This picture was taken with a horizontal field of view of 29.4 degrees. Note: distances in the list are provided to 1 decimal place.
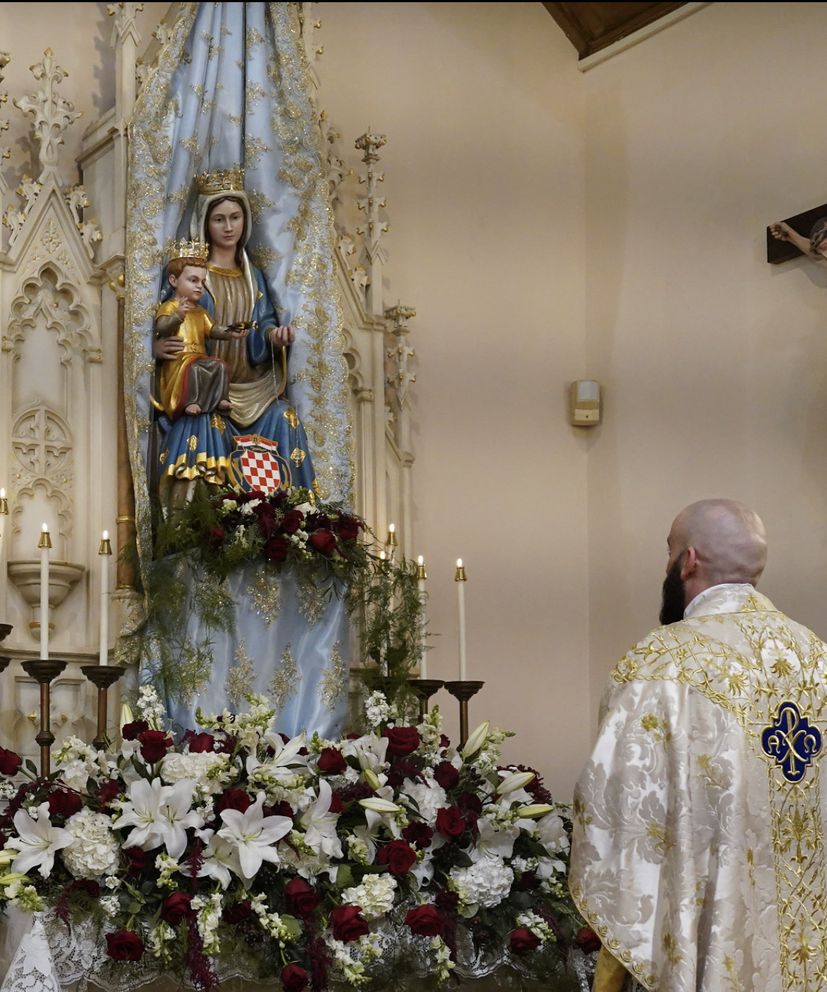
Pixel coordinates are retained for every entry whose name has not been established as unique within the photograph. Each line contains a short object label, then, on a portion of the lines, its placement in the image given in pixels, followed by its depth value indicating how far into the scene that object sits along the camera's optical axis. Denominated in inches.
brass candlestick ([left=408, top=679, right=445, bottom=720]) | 202.5
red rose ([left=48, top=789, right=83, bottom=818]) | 144.4
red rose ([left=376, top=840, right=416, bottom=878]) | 148.2
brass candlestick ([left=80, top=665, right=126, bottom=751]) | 175.6
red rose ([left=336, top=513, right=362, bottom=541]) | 204.8
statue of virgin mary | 207.3
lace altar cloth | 136.9
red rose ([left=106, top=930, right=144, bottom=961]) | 137.4
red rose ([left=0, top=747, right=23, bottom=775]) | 150.9
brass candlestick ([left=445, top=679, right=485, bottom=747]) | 199.3
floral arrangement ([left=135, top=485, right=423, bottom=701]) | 199.5
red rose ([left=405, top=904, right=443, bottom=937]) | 146.3
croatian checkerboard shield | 213.3
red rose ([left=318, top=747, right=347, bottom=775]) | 153.1
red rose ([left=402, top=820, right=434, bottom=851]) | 153.3
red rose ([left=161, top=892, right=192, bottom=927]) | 139.3
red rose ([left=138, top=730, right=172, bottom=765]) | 147.7
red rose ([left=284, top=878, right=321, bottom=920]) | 142.7
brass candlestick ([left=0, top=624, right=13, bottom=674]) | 172.9
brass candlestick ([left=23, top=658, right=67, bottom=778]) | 173.0
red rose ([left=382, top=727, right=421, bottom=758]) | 156.3
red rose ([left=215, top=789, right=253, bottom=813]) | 144.6
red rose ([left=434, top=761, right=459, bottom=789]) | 161.8
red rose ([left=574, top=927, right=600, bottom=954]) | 157.5
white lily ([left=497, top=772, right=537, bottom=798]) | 165.2
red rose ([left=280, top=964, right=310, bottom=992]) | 139.3
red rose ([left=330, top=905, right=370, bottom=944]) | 141.9
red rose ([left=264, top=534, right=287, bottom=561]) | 198.2
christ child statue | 213.9
